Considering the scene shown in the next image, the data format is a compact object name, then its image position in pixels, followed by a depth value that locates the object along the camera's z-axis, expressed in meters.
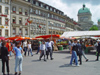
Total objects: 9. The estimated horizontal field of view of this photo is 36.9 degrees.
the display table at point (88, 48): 18.89
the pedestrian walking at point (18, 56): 6.88
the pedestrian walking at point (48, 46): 12.48
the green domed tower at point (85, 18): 124.06
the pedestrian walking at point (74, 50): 9.55
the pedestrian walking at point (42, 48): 11.91
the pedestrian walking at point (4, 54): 6.89
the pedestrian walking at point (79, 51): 9.77
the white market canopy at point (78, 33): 20.11
